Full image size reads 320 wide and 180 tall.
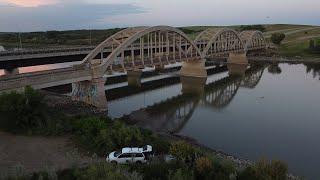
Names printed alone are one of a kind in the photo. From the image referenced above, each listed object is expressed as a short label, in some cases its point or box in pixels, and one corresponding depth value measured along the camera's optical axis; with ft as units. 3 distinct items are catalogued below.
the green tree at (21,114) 57.31
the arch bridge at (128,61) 79.63
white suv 43.81
